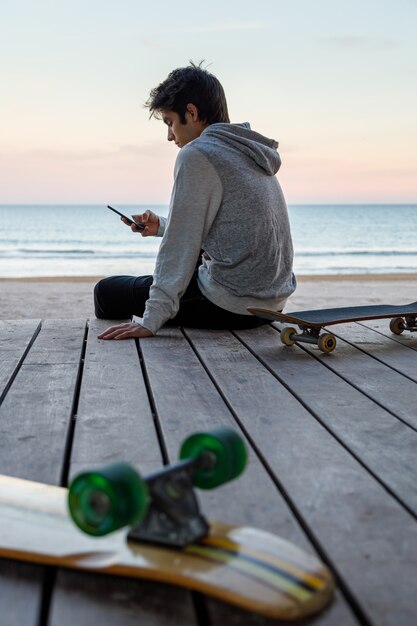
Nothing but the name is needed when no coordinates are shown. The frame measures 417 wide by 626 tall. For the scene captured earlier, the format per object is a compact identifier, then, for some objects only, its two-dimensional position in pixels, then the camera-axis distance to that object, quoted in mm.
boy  3172
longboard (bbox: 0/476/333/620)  1046
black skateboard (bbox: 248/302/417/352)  2973
